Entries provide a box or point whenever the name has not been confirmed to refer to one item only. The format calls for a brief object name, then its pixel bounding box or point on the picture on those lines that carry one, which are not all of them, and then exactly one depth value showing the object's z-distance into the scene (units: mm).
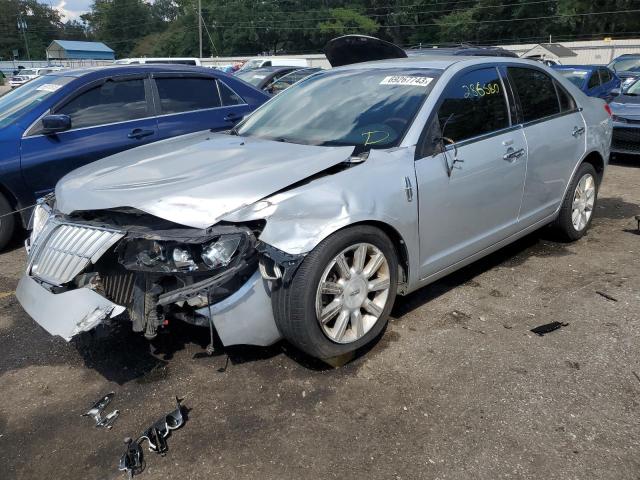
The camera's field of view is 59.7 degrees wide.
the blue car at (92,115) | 5051
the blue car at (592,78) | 12042
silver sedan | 2746
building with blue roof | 83750
